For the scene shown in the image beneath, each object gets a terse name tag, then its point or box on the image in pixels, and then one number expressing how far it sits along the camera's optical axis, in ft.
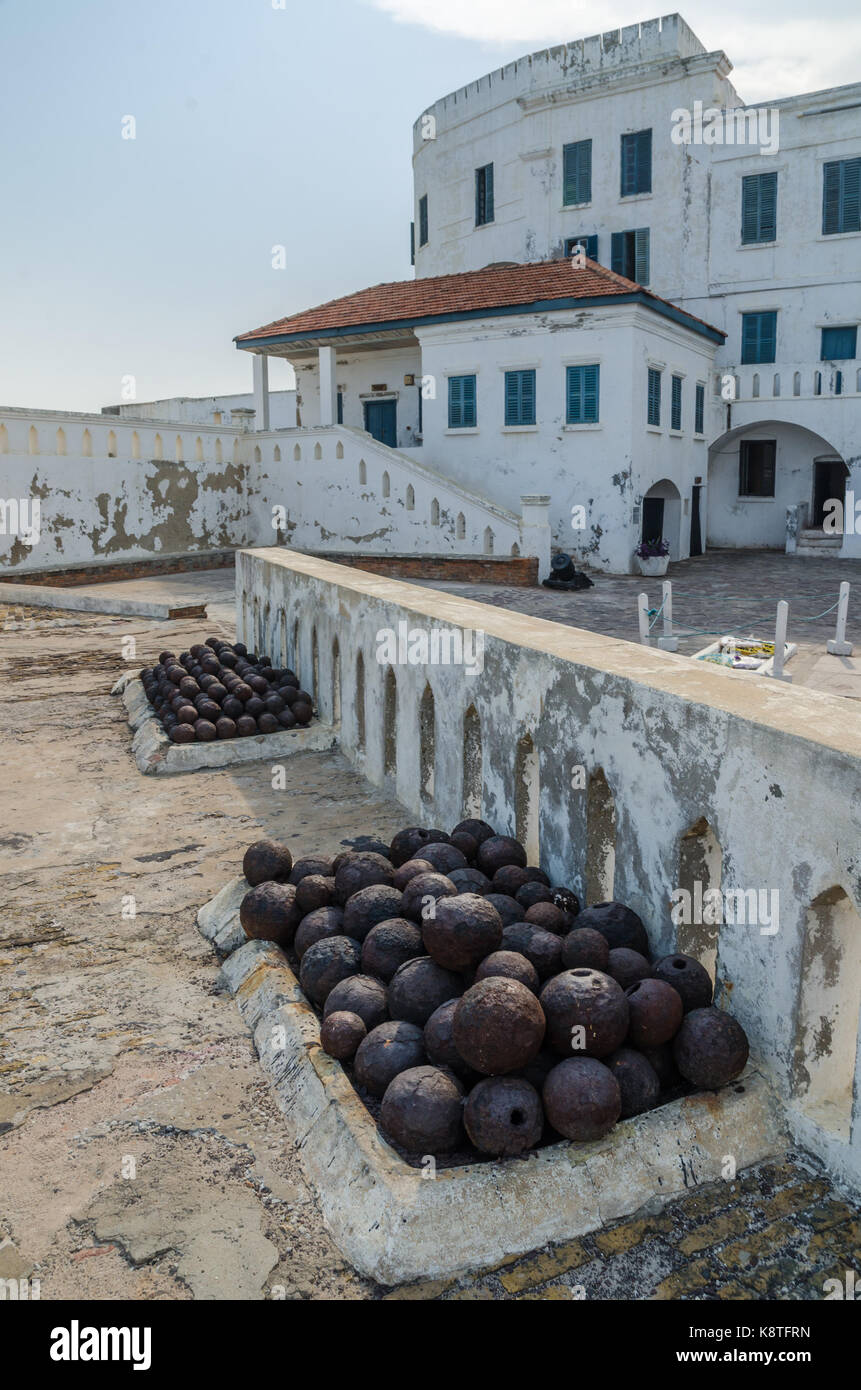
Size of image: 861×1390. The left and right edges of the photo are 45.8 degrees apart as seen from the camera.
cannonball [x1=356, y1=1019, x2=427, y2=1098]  10.66
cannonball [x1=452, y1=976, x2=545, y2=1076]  9.77
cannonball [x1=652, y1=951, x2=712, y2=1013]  10.99
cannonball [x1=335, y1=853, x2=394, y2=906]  14.23
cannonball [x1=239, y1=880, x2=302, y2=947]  14.24
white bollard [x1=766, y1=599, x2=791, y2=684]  39.88
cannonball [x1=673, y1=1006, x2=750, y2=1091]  10.26
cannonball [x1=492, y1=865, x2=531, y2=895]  13.80
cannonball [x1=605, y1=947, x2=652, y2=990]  11.22
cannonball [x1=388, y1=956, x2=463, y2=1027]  11.43
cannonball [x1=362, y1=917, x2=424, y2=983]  12.39
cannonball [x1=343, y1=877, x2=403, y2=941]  13.32
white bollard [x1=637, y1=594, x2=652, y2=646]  46.52
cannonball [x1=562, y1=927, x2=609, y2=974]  11.25
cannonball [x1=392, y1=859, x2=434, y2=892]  13.93
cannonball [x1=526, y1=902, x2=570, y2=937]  12.44
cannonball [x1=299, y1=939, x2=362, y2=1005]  12.59
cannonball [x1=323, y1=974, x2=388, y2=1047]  11.66
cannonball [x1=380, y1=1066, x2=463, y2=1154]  9.73
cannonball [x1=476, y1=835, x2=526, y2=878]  14.67
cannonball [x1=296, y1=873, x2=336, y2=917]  14.37
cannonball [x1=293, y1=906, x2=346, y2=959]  13.57
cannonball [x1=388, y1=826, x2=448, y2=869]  15.28
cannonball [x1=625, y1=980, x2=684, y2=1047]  10.38
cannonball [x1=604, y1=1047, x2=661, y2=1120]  10.16
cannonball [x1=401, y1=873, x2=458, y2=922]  12.90
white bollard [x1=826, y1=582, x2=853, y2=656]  46.14
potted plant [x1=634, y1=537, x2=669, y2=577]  81.05
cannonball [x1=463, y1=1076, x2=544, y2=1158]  9.45
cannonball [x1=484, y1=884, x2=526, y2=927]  12.84
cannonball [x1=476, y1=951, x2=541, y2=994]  10.85
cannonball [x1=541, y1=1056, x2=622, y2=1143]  9.50
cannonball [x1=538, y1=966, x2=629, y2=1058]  10.14
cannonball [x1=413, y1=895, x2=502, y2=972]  11.43
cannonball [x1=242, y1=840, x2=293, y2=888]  15.52
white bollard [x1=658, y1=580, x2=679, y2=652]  48.01
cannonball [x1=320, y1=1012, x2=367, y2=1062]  11.18
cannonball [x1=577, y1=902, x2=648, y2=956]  12.09
